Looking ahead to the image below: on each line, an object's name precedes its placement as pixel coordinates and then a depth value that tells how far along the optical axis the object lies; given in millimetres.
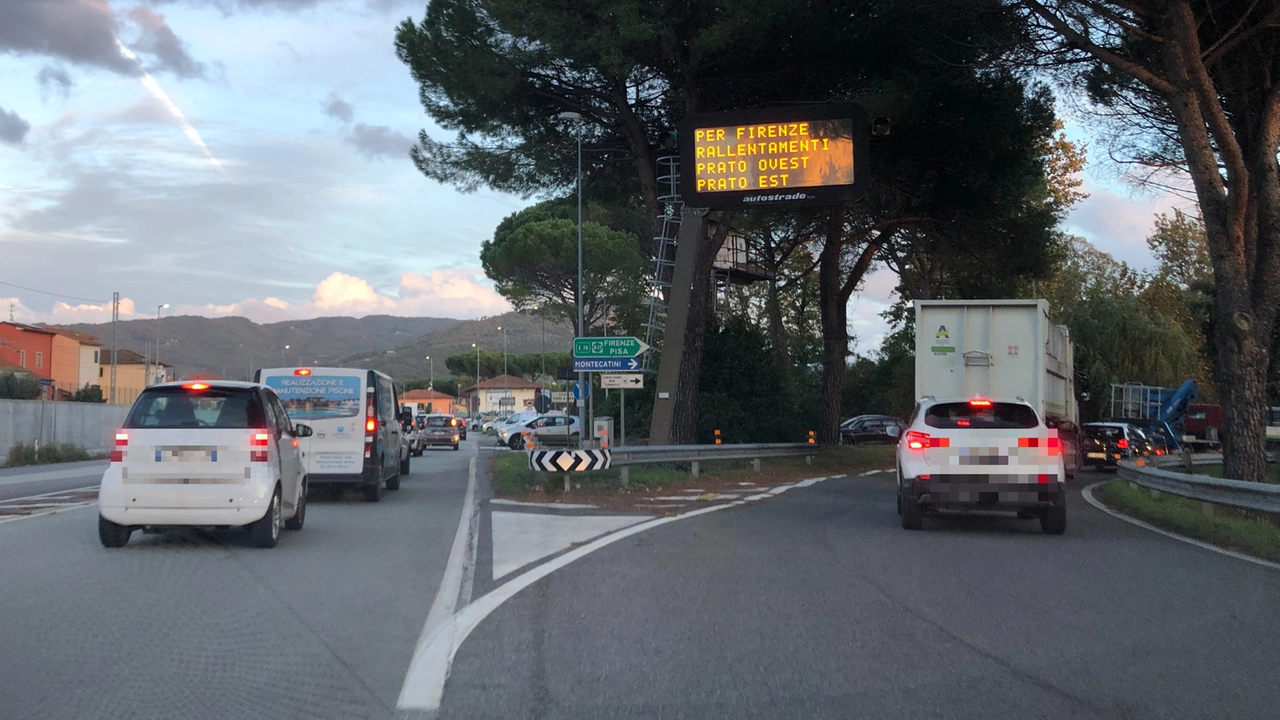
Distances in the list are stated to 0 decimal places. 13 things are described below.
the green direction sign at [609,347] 22594
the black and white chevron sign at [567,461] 18281
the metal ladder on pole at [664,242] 25266
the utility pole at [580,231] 24984
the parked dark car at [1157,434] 37531
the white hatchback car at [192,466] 10867
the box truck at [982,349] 20734
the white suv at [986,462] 12938
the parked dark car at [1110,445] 32344
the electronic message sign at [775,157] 20312
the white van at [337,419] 17219
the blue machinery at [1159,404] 41875
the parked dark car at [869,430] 48906
